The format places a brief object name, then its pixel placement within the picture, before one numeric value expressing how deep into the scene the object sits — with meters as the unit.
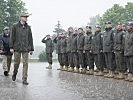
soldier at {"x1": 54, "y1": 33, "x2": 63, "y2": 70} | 20.58
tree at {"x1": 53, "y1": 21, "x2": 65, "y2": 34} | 71.02
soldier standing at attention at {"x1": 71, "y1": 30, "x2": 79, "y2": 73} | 17.89
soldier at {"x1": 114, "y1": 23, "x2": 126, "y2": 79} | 13.80
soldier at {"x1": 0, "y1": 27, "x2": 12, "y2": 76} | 15.20
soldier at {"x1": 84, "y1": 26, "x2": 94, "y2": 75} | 16.34
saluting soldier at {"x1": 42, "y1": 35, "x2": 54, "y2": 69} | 22.08
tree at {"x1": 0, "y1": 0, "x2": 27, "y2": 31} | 55.44
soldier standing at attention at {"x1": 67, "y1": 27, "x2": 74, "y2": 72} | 18.61
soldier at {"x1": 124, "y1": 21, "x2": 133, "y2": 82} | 12.84
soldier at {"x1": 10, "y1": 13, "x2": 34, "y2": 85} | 11.73
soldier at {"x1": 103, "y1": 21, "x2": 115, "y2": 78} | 14.55
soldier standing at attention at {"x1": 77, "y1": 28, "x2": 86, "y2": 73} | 17.06
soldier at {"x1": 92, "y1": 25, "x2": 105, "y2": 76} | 15.52
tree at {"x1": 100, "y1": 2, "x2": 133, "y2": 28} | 60.43
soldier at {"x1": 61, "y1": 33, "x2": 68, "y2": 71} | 19.77
